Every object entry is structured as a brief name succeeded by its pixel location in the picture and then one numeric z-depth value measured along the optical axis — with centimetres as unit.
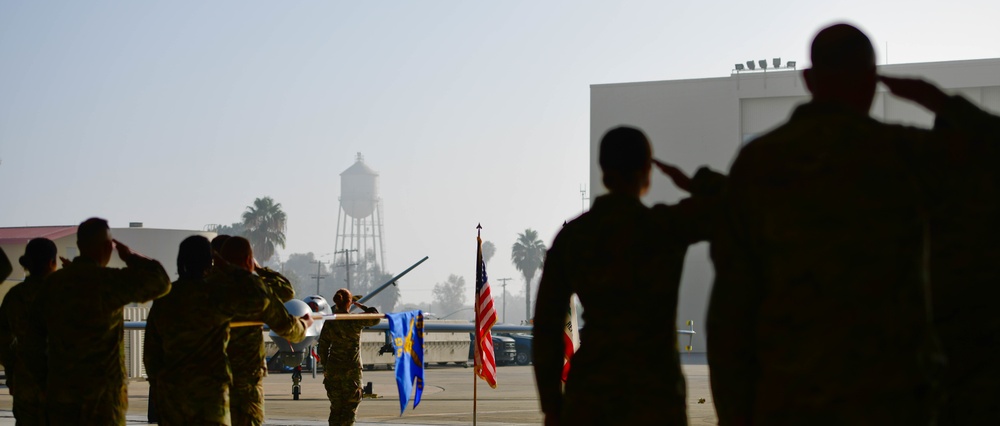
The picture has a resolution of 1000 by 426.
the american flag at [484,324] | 1446
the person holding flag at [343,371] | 1362
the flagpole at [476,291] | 1431
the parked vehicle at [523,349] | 5409
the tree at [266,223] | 12631
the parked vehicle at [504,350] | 5248
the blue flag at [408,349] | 1501
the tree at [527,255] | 15412
